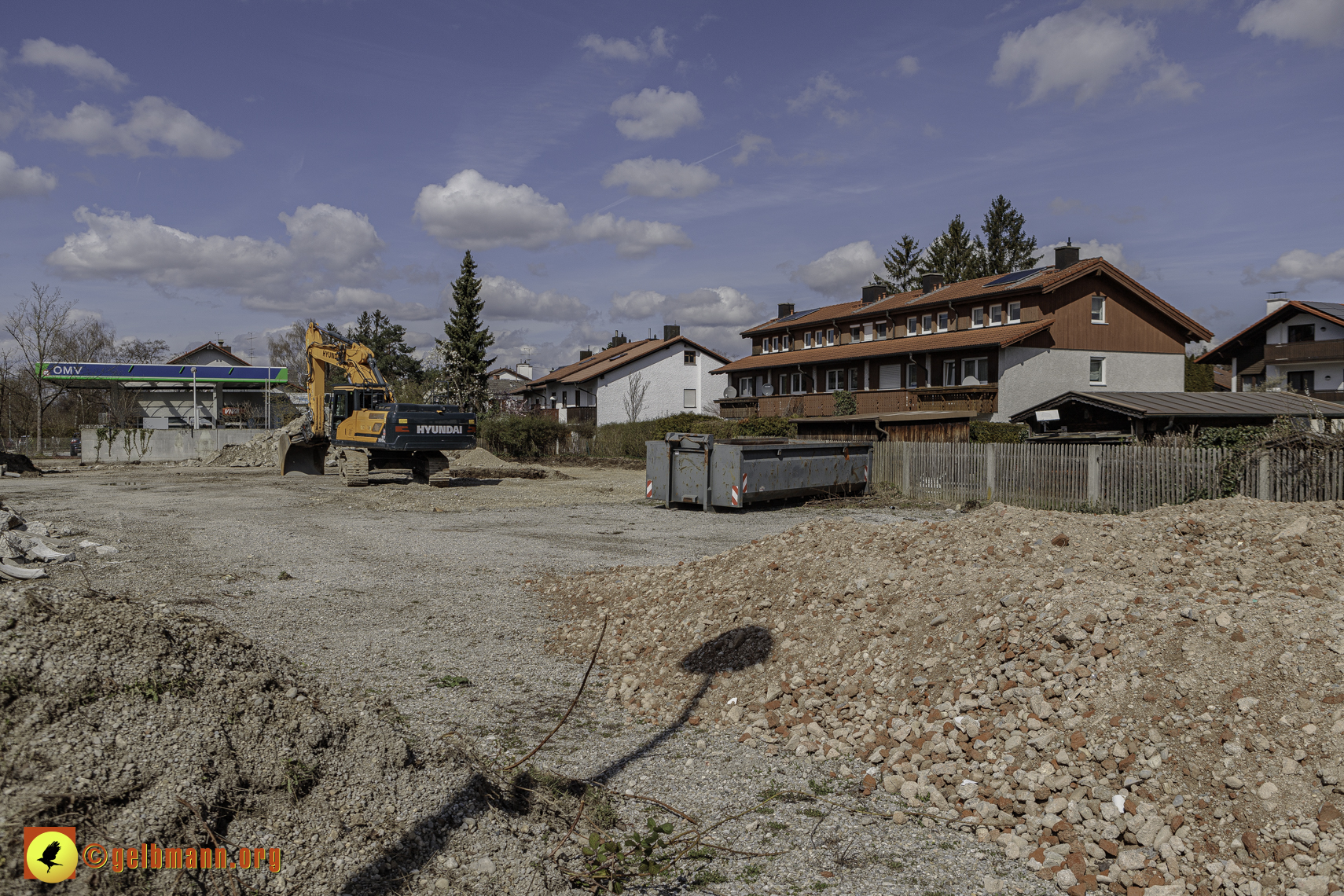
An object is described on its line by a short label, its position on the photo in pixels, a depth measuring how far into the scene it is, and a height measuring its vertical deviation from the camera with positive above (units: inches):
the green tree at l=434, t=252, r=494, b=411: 2001.7 +264.6
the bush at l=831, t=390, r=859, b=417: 1469.0 +71.4
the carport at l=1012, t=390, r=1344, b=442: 888.3 +33.3
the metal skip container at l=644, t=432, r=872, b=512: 735.1 -26.3
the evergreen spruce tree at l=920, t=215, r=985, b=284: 2263.8 +524.3
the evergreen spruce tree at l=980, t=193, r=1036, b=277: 2283.5 +569.2
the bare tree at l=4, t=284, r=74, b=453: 1759.4 +219.3
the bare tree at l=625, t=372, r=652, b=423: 2112.3 +126.8
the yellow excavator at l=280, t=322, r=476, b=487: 887.7 +24.2
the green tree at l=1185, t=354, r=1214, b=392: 1870.1 +147.2
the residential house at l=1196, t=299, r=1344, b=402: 1608.0 +190.6
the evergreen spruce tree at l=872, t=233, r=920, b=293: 2426.2 +527.4
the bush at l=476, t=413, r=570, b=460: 1590.8 +17.1
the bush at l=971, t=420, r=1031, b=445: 1073.5 +12.1
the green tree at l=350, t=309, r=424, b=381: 2647.6 +323.2
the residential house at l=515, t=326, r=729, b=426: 2121.1 +158.7
